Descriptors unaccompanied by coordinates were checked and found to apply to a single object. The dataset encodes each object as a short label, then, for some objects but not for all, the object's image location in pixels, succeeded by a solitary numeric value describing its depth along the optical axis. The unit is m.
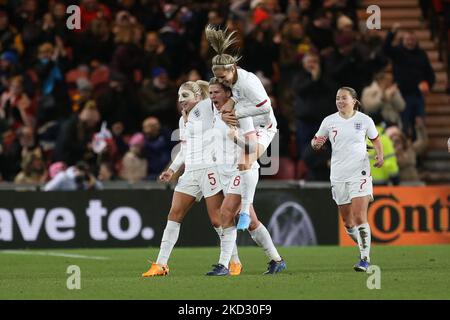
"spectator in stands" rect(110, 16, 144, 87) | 22.67
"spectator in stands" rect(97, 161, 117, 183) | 21.17
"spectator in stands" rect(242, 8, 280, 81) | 22.52
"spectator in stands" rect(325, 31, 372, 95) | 22.25
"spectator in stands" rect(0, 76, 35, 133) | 22.06
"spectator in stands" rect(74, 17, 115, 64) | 22.78
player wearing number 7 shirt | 14.54
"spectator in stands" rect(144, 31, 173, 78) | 22.59
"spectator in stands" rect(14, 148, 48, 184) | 21.05
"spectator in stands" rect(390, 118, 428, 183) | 21.61
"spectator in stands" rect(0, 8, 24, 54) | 23.20
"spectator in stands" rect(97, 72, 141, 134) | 22.08
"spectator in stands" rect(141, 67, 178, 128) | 22.02
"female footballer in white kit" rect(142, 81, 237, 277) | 13.70
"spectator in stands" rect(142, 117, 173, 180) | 21.28
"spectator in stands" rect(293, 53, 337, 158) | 21.61
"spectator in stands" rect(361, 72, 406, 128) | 21.91
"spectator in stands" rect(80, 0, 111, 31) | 23.16
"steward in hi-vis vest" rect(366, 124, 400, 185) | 20.83
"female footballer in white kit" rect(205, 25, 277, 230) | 13.35
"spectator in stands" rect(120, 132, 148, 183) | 21.19
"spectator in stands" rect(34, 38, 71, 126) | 22.22
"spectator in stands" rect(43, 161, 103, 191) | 20.38
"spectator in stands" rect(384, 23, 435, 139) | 22.69
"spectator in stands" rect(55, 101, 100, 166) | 21.33
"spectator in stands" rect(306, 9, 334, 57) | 23.22
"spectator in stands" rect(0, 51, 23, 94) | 22.53
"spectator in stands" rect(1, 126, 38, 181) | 21.39
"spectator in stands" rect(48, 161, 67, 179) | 20.80
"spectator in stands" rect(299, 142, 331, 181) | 21.39
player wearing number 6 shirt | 13.49
